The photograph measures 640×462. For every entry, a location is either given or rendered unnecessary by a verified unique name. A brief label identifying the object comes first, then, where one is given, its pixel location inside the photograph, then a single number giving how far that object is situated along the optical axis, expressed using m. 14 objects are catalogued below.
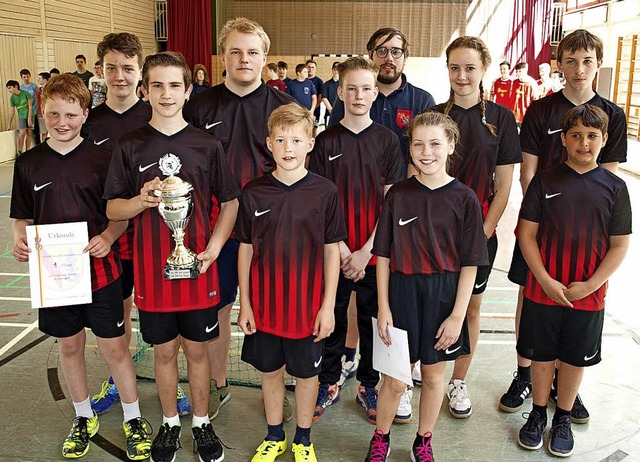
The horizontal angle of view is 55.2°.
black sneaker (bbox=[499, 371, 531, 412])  3.64
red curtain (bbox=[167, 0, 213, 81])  23.16
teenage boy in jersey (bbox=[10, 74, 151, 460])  2.90
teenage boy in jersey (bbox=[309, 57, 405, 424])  3.15
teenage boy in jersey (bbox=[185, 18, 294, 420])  3.18
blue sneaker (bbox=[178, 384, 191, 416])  3.60
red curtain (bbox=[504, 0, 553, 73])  22.45
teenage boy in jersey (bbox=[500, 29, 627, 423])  3.34
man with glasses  3.50
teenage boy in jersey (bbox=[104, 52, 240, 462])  2.82
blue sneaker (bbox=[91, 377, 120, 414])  3.61
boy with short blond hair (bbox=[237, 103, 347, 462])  2.83
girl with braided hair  3.22
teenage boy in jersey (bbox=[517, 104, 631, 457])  2.97
